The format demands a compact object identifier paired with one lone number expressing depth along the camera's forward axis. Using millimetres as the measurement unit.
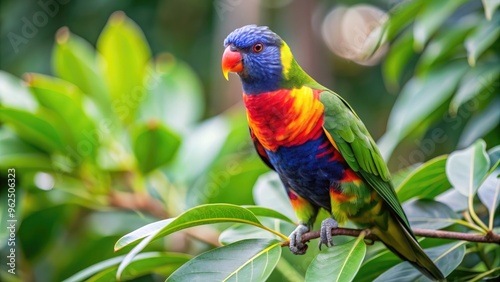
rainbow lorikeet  2170
